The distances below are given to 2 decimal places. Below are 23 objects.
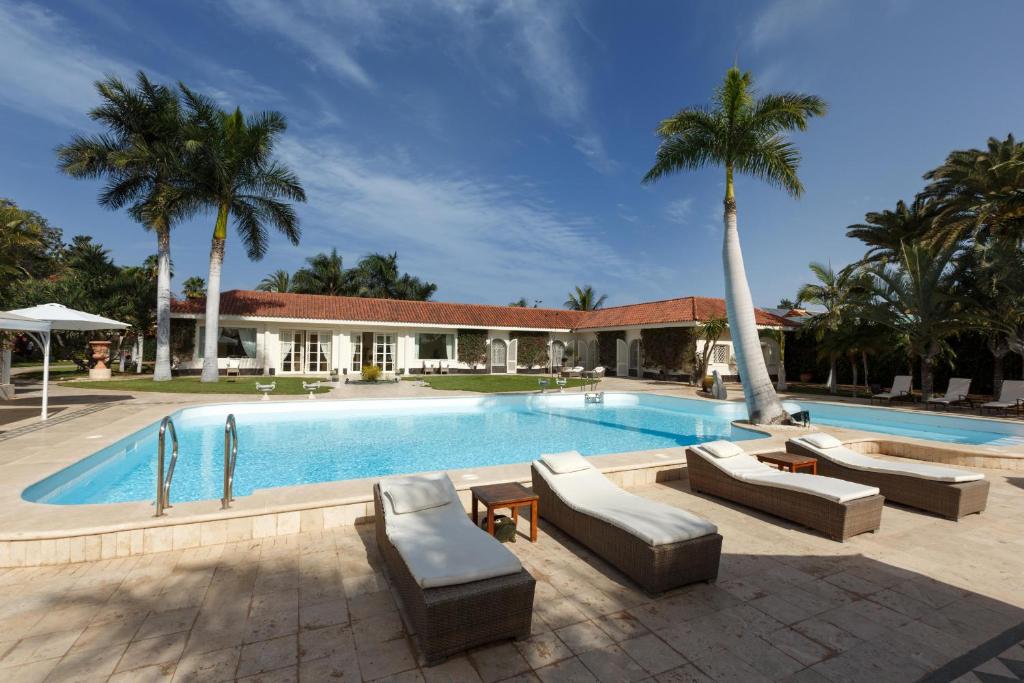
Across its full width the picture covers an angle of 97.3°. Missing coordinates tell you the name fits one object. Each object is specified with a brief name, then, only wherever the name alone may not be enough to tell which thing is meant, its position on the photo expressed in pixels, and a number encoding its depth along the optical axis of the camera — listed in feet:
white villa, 73.31
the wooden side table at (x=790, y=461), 19.59
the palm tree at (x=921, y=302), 45.83
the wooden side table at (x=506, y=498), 13.47
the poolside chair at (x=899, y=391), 50.99
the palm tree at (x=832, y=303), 57.36
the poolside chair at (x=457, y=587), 8.46
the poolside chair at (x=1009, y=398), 40.81
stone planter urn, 61.26
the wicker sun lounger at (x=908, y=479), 16.26
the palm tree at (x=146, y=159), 56.44
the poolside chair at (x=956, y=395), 46.16
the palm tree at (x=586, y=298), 128.77
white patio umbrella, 29.43
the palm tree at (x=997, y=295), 40.55
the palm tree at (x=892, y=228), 65.72
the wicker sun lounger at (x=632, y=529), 10.89
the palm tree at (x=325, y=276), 117.19
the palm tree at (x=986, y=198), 46.62
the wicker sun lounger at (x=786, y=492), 14.40
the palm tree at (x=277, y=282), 126.93
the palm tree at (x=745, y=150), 36.01
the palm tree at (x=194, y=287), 112.40
